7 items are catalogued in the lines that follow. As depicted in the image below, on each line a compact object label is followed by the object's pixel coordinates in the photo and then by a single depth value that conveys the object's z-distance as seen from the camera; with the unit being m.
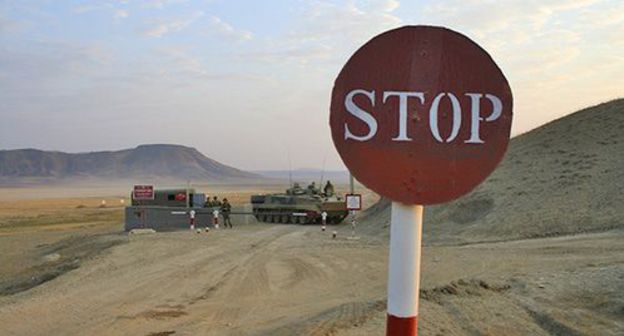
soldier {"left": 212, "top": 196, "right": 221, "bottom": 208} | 30.31
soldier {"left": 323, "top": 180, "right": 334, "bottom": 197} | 34.91
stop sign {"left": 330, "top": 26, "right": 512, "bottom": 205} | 3.12
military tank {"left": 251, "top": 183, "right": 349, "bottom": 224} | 31.88
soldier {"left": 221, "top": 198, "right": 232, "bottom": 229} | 29.22
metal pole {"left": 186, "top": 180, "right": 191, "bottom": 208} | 31.62
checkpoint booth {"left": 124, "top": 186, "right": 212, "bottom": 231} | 29.06
